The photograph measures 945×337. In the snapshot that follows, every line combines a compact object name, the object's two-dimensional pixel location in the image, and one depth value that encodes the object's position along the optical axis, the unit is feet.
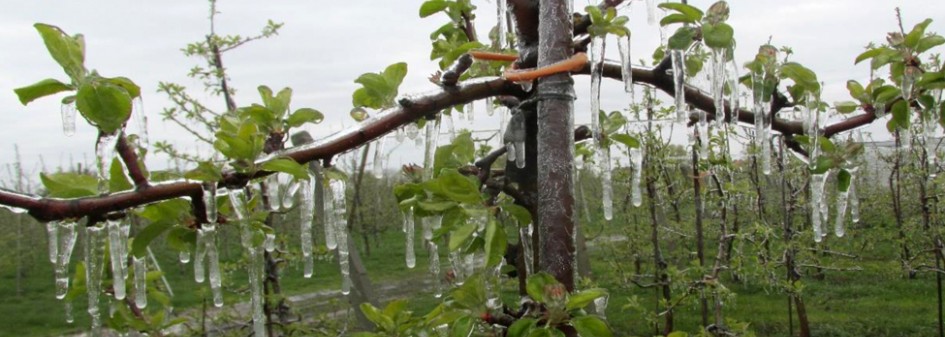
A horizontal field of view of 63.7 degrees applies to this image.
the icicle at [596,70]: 3.44
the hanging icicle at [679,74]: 3.50
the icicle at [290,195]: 3.49
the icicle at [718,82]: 3.60
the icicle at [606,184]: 3.70
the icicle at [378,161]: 4.11
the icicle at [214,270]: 3.21
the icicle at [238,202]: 2.95
